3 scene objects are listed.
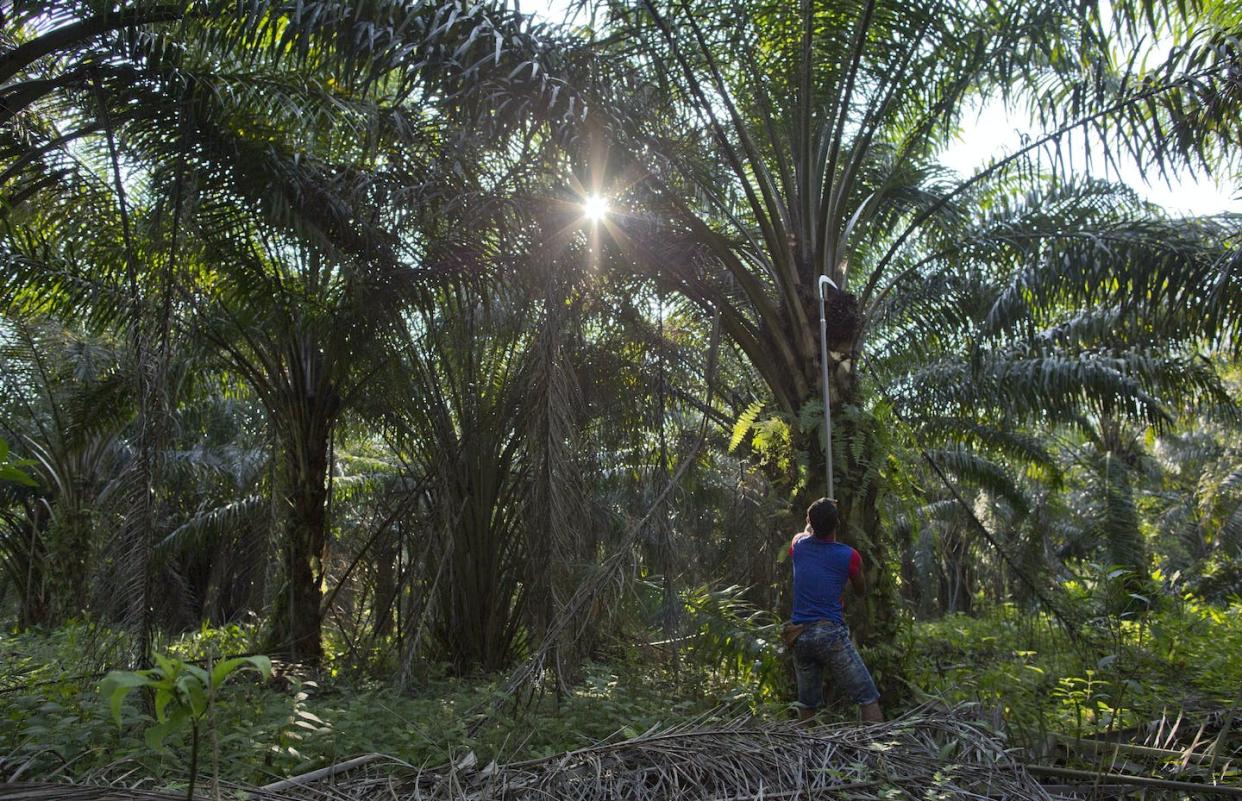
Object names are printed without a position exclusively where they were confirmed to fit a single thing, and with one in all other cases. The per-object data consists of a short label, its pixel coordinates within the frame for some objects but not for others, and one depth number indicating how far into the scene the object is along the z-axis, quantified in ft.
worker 17.56
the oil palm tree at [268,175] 19.16
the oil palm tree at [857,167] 20.79
